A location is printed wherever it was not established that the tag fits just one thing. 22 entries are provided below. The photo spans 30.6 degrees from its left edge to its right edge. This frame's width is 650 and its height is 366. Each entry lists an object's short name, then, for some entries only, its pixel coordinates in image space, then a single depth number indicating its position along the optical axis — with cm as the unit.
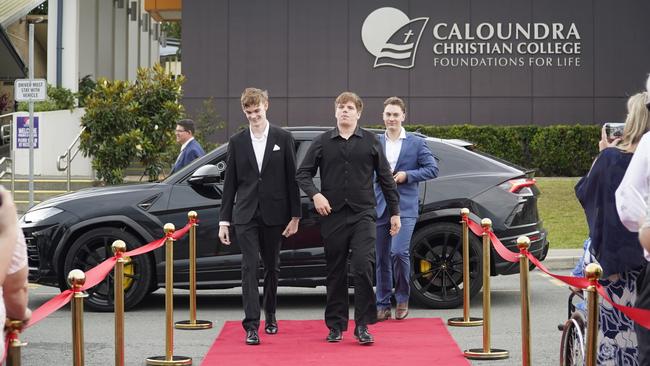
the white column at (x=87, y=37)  3712
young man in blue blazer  1055
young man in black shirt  930
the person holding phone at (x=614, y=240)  583
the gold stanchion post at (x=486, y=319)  868
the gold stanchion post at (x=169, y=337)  850
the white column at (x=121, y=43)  4262
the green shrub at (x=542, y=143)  2764
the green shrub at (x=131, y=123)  2350
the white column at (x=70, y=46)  3206
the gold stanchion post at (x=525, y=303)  696
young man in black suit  946
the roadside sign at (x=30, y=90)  2081
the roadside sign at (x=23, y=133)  2312
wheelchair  639
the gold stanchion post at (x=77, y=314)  561
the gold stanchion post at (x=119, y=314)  695
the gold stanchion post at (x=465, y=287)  1025
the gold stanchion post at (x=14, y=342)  409
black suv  1119
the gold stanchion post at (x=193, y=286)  1027
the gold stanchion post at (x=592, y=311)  552
